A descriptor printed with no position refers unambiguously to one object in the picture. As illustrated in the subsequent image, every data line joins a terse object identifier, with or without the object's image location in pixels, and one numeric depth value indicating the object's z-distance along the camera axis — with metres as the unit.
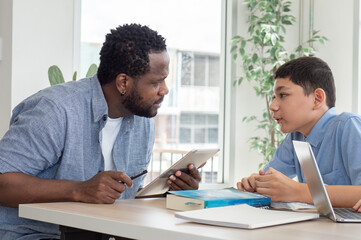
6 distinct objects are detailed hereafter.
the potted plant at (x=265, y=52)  4.05
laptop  1.22
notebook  1.09
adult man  1.58
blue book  1.37
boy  1.47
